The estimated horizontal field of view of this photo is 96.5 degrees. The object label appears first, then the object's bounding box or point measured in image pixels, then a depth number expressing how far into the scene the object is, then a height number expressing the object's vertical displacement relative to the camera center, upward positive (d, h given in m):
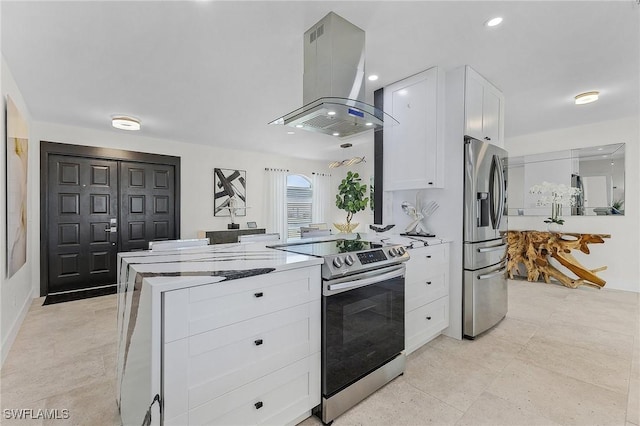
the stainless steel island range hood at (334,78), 2.02 +1.03
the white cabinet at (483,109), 2.73 +1.06
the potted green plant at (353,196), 6.21 +0.34
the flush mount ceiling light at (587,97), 3.30 +1.34
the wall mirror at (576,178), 4.34 +0.55
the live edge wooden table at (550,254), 4.27 -0.68
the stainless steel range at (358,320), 1.65 -0.69
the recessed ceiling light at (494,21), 2.02 +1.37
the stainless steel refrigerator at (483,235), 2.69 -0.23
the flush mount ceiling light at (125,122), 3.92 +1.25
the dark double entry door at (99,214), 4.28 -0.04
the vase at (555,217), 4.47 -0.09
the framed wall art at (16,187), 2.57 +0.25
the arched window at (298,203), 7.13 +0.23
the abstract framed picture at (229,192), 5.86 +0.42
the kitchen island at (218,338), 1.13 -0.58
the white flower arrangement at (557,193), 4.47 +0.29
